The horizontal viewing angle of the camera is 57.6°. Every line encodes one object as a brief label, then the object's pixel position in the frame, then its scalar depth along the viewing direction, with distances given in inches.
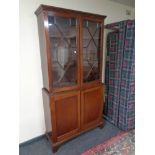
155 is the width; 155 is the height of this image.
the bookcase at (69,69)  71.6
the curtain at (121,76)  86.4
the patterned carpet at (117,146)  78.2
